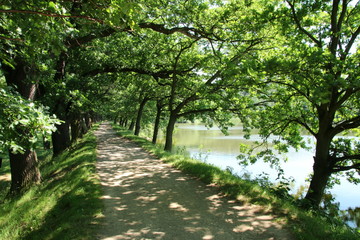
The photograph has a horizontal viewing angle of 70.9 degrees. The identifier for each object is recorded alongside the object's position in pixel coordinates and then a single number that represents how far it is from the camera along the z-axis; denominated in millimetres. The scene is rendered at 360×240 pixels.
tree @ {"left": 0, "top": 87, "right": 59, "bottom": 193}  3540
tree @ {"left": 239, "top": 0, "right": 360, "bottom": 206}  5867
